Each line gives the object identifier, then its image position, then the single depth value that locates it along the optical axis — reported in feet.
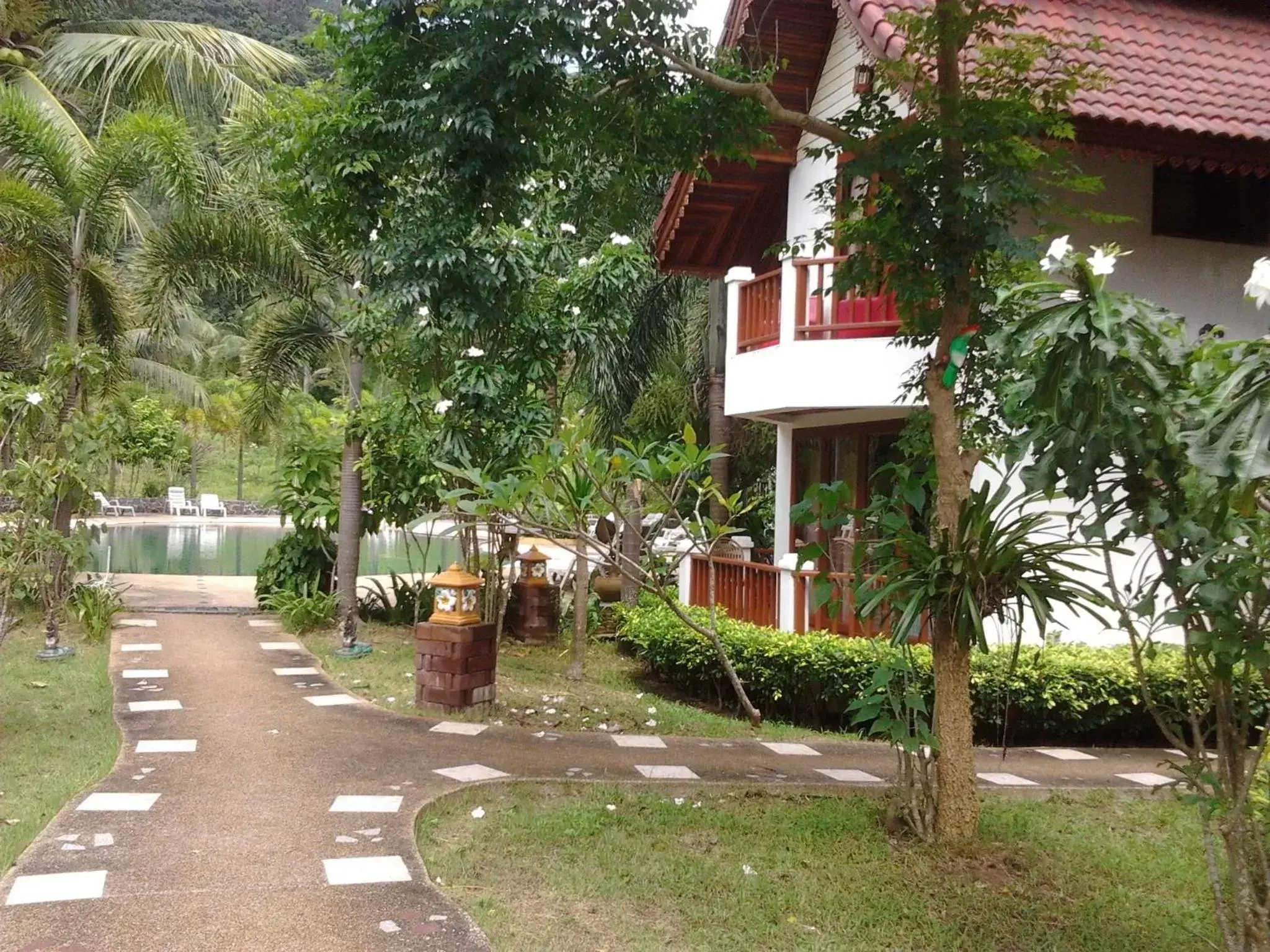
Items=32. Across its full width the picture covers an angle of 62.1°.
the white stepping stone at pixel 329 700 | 25.30
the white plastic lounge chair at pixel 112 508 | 100.72
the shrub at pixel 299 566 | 38.78
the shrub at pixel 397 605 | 38.47
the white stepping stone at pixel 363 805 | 16.71
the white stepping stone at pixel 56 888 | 12.69
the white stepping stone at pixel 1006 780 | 21.09
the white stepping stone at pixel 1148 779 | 22.13
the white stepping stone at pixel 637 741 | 22.99
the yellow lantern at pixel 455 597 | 24.38
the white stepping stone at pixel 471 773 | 18.99
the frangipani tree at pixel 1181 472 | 9.42
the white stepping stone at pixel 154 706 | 23.73
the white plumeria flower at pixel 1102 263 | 10.23
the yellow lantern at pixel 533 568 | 37.65
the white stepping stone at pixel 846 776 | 20.80
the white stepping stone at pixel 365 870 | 13.74
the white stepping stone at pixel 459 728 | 23.03
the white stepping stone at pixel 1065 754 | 24.73
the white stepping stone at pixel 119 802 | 16.37
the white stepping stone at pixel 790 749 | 23.29
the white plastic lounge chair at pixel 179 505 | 111.14
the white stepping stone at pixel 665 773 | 19.93
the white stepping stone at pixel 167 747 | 20.12
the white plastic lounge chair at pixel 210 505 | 111.96
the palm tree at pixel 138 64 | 45.47
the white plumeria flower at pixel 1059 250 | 10.39
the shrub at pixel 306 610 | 34.96
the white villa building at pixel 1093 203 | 26.04
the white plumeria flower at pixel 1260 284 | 8.87
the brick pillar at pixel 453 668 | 24.61
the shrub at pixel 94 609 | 31.91
